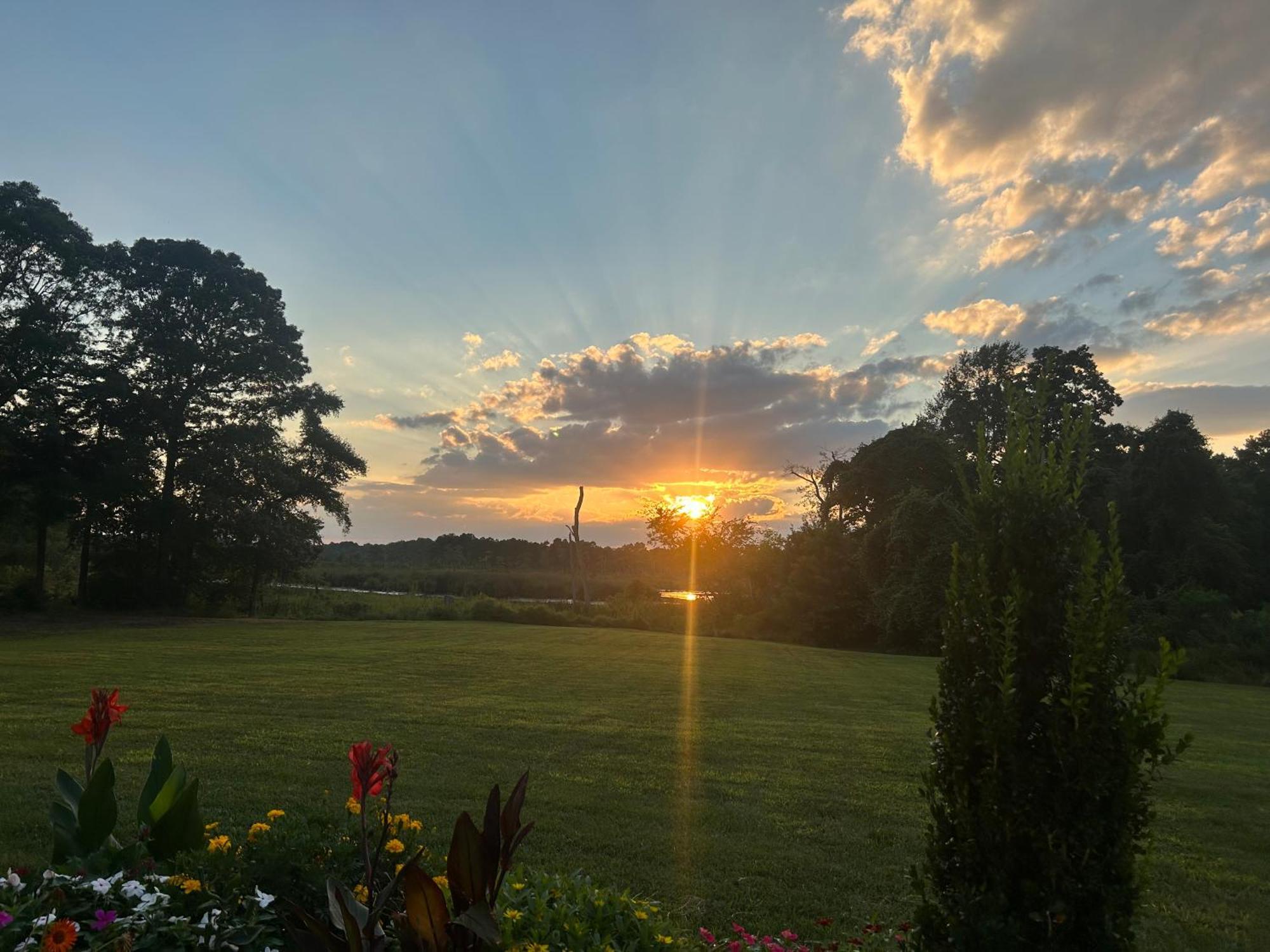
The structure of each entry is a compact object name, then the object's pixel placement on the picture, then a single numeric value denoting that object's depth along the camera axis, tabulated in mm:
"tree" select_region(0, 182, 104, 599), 21297
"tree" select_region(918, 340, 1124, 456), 28984
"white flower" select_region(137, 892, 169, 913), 2271
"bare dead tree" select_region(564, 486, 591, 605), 35094
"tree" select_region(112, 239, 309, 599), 24359
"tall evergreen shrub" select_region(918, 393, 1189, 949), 2350
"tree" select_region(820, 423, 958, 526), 27547
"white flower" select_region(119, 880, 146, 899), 2328
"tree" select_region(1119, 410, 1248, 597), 23438
